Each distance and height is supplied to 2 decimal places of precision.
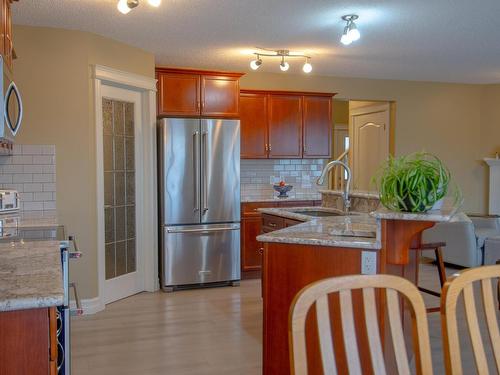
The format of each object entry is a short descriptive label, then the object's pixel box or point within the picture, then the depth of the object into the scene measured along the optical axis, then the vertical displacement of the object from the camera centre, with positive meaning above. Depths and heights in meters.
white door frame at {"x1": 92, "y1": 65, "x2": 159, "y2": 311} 5.09 -0.20
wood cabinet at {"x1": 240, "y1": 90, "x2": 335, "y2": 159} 5.95 +0.55
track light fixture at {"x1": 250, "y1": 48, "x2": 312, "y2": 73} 5.12 +1.20
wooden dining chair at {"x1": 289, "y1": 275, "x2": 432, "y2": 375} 1.12 -0.36
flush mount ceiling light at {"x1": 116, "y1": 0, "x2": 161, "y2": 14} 3.23 +1.09
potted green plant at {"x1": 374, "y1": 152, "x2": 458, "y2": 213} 2.38 -0.07
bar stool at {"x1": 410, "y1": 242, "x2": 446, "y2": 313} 3.65 -0.66
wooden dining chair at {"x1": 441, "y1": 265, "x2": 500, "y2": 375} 1.30 -0.39
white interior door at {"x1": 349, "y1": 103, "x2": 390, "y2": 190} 7.10 +0.43
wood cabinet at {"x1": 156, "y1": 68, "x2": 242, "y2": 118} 5.24 +0.83
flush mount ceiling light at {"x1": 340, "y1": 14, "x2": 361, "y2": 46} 3.87 +1.09
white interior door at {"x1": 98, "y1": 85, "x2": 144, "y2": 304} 4.70 -0.20
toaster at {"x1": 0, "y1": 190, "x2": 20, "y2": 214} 3.59 -0.21
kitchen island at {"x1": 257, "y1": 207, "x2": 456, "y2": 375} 2.46 -0.49
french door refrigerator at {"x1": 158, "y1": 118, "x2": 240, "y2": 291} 5.10 -0.31
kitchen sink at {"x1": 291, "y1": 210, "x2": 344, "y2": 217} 4.44 -0.39
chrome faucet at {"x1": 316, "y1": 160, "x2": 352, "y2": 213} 3.34 -0.07
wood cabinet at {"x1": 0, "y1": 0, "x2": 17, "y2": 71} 2.61 +0.77
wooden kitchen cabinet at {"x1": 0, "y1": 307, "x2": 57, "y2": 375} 1.42 -0.49
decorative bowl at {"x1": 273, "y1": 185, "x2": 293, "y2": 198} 6.09 -0.23
